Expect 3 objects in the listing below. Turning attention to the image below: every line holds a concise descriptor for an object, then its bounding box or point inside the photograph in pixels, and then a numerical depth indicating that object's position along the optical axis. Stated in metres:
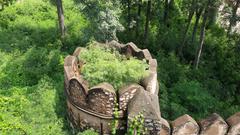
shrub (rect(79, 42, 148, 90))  8.00
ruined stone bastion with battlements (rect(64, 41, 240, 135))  7.01
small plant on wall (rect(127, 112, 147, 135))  6.95
